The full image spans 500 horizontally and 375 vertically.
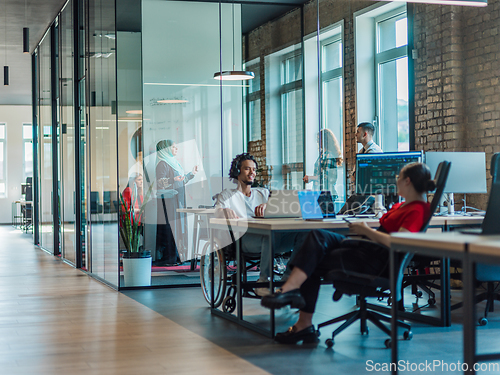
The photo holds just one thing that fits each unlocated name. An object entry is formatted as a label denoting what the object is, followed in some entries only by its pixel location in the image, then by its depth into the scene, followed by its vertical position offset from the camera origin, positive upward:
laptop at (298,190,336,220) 4.10 -0.13
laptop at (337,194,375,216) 4.93 -0.17
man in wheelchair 4.44 -0.15
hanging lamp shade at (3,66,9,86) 10.34 +1.95
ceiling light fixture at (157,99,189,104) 6.41 +0.91
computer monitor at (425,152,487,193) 4.68 +0.10
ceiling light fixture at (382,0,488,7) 4.75 +1.40
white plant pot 6.22 -0.83
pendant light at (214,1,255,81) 6.67 +1.22
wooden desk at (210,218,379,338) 3.88 -0.28
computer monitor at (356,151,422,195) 4.51 +0.11
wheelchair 4.59 -0.69
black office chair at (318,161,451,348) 3.41 -0.57
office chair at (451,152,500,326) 3.68 -0.43
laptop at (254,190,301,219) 4.26 -0.13
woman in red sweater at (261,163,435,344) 3.46 -0.37
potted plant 6.24 -0.60
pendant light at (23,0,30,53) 8.51 +2.08
